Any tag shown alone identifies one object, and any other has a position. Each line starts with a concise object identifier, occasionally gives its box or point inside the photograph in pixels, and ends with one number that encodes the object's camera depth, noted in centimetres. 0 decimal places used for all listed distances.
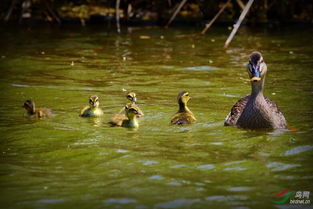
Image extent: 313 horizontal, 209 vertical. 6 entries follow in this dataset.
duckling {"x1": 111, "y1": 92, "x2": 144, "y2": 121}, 1775
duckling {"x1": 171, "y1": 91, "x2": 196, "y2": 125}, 1727
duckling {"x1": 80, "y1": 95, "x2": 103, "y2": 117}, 1816
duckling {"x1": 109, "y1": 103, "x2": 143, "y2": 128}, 1719
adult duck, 1658
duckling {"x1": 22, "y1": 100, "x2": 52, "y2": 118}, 1807
